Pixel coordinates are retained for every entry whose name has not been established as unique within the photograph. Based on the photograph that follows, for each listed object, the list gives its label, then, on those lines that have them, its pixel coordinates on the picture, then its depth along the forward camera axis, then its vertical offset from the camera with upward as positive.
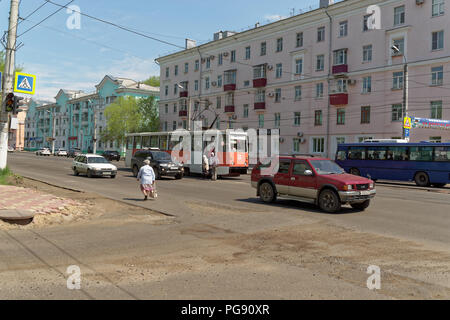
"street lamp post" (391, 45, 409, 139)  28.23 +3.85
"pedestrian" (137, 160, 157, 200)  13.90 -0.94
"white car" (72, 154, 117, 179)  23.99 -0.94
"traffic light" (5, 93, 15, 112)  15.51 +1.76
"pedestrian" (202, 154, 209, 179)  24.58 -0.67
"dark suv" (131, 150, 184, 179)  23.55 -0.66
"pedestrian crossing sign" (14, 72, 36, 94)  16.09 +2.67
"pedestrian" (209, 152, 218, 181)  24.05 -0.64
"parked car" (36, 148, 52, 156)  73.44 -0.47
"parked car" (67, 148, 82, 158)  71.00 -0.39
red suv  11.65 -0.81
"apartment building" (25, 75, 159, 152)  83.12 +9.16
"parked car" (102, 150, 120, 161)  57.10 -0.62
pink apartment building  34.81 +9.08
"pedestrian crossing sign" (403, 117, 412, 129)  28.26 +2.66
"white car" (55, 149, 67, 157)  74.50 -0.55
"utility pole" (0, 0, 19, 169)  17.14 +3.55
